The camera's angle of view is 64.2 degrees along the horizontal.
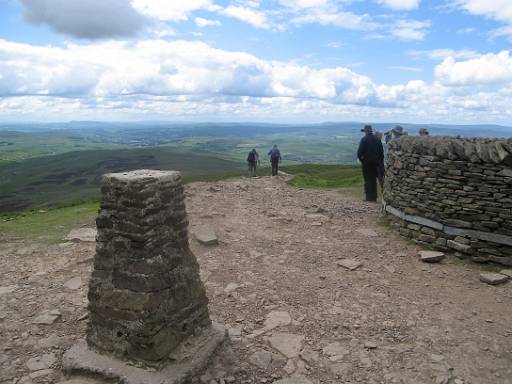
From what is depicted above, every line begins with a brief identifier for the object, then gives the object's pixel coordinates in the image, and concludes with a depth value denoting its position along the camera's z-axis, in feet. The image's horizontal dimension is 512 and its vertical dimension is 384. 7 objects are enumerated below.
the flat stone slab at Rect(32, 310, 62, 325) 26.04
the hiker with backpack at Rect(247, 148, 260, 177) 94.53
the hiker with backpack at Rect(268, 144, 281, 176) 90.22
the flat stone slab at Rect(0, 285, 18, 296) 30.18
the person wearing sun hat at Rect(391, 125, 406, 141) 56.28
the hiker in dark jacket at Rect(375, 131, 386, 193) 56.08
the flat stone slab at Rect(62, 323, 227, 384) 18.70
